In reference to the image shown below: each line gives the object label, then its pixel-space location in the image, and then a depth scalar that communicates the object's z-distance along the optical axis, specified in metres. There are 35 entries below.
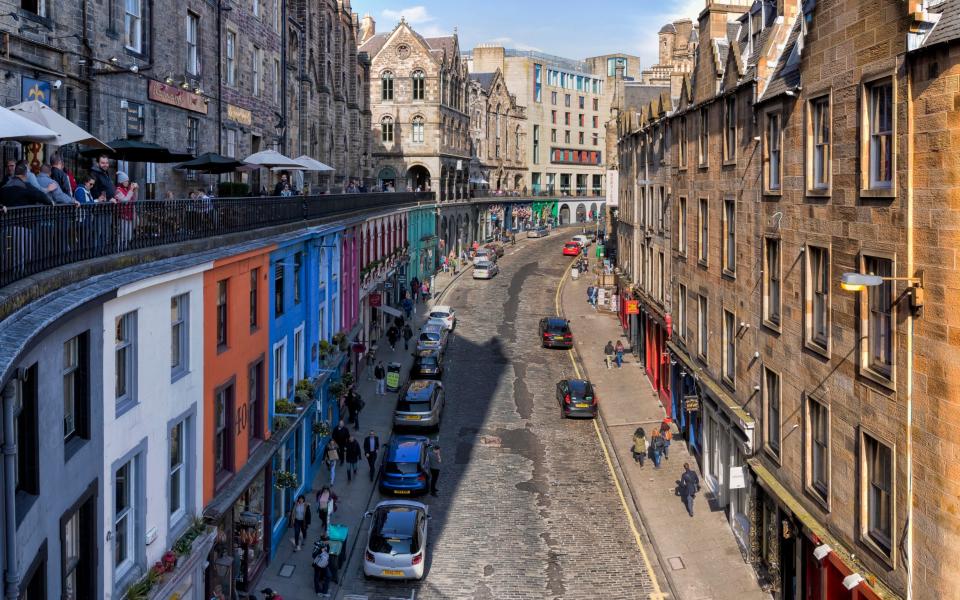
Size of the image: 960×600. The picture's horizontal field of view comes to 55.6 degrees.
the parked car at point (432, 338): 43.33
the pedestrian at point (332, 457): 28.33
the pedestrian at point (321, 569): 20.86
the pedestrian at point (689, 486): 26.00
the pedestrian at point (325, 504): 24.66
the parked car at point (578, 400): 35.31
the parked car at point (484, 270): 70.88
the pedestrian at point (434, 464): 27.59
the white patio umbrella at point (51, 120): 14.39
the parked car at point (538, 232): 104.62
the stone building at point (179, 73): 20.41
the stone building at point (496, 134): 104.38
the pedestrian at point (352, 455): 29.02
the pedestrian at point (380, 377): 38.28
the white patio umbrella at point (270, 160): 28.09
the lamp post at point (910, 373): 14.27
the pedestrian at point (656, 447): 29.65
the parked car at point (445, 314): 50.31
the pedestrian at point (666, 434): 30.42
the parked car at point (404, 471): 26.81
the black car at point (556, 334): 47.69
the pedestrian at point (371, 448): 29.03
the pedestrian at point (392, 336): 46.16
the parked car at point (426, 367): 40.66
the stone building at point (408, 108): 79.31
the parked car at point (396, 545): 21.52
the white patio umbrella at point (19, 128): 10.65
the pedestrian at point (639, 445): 29.72
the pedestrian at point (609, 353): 44.19
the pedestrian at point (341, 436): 29.47
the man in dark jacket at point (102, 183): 16.42
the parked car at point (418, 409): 32.78
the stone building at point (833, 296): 13.94
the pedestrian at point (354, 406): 33.06
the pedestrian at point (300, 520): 23.52
